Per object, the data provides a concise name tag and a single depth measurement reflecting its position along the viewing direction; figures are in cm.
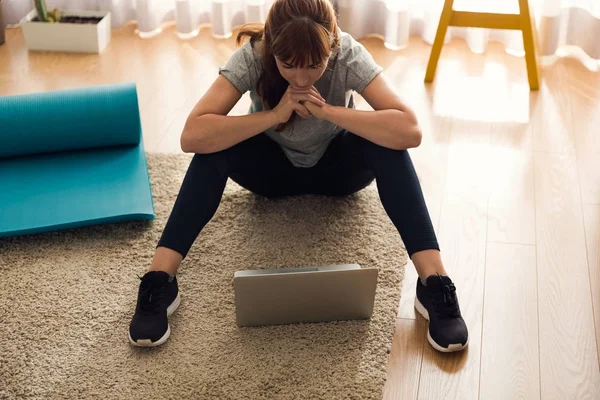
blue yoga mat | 211
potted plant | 314
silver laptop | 171
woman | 179
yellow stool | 284
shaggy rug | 167
